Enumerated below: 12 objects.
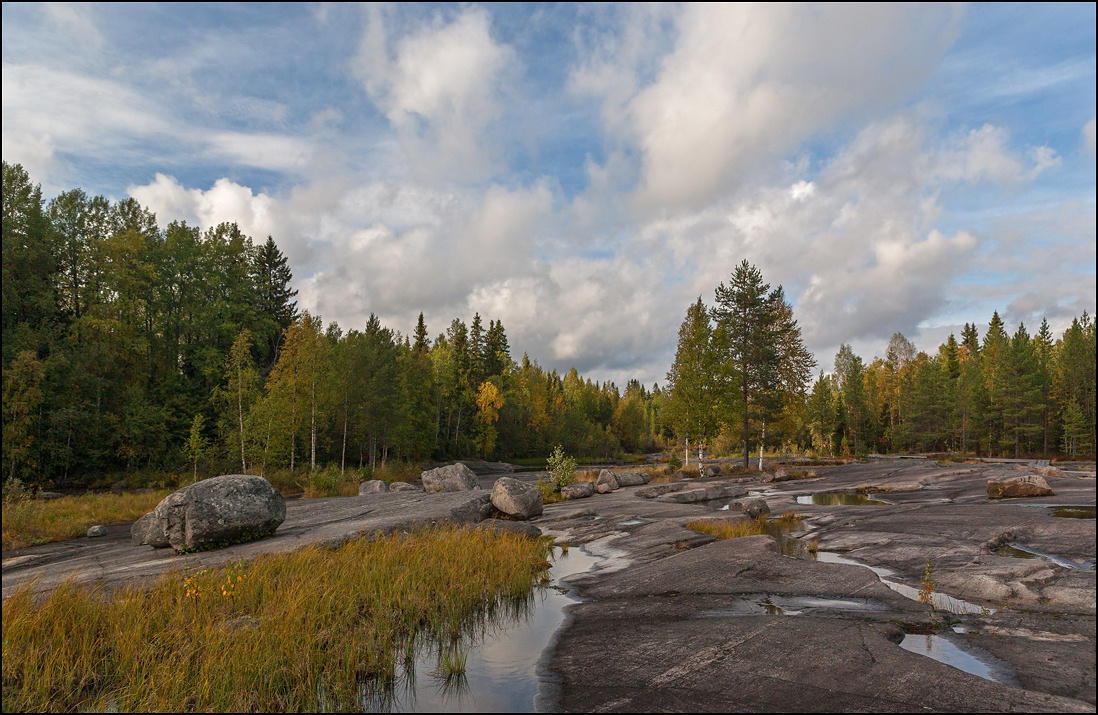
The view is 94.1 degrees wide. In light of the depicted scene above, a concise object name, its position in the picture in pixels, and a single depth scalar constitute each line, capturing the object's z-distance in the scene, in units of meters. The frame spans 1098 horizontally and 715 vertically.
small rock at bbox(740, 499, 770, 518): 19.06
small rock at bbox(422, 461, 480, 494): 29.38
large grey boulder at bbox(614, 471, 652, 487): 34.81
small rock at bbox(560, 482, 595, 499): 29.61
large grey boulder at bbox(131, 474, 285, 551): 13.73
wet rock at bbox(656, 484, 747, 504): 25.42
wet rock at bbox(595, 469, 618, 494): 31.56
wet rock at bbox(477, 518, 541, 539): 16.30
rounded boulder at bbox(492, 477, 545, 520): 21.06
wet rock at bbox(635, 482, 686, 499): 27.64
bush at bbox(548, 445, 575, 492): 31.72
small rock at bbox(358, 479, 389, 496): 30.11
